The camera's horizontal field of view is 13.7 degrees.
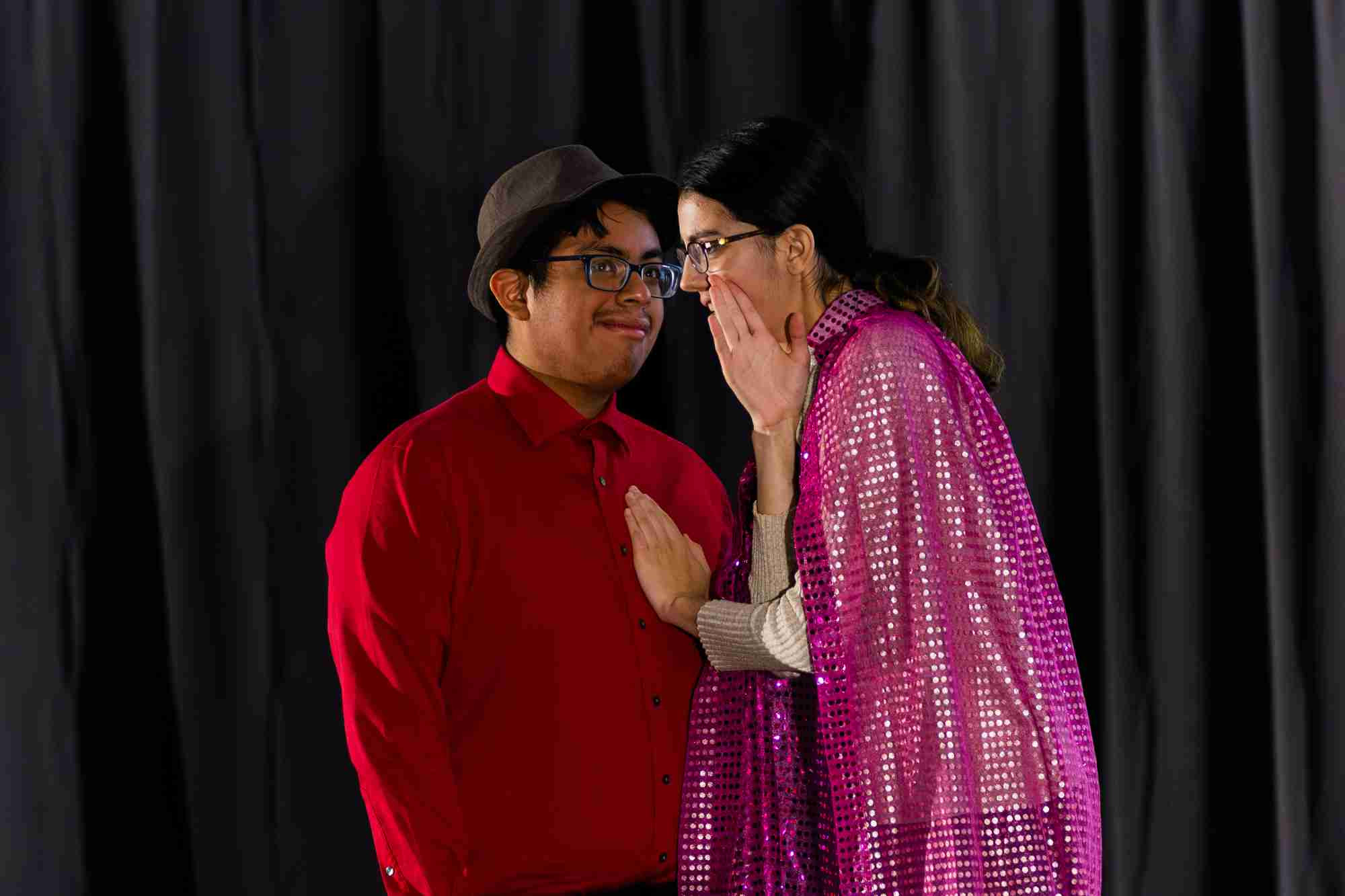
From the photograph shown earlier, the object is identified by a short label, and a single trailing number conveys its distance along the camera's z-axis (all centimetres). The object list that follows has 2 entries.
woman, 560
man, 580
